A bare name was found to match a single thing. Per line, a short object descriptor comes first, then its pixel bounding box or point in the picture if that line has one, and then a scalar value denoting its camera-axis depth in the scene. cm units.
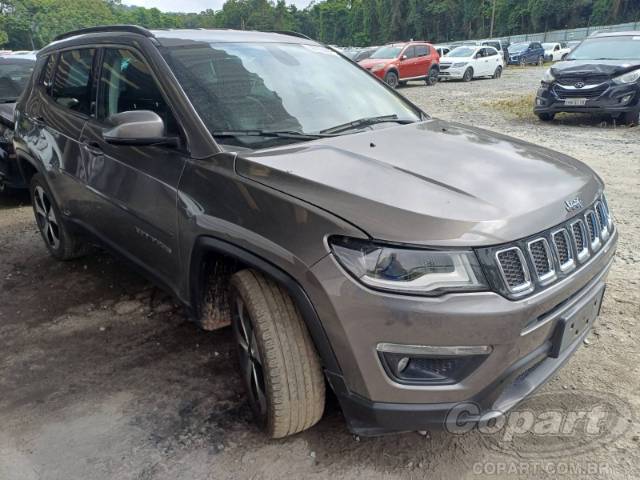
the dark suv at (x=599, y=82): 922
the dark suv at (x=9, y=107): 586
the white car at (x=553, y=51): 3497
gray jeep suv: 180
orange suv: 1912
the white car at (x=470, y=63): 2220
